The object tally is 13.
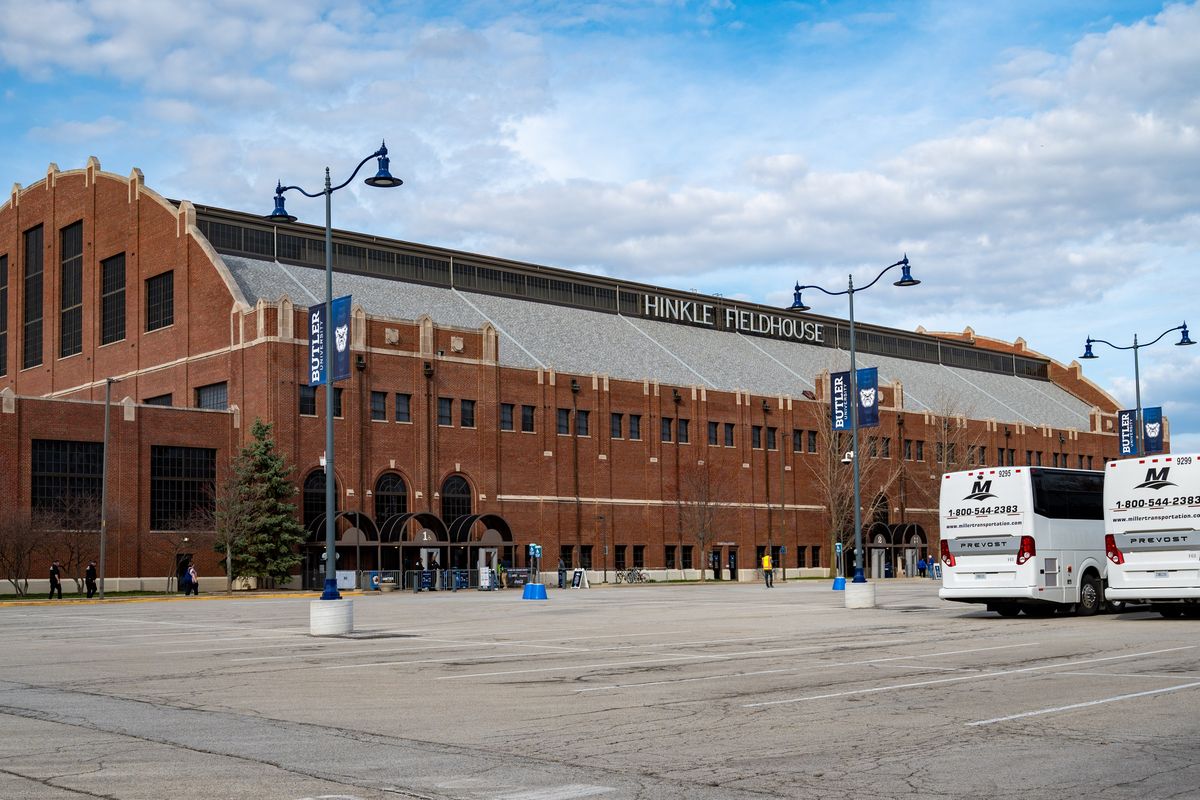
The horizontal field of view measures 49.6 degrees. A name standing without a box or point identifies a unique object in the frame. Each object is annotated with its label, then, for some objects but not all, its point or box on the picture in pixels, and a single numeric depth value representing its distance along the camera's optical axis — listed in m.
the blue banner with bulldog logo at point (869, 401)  39.22
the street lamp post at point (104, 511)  51.56
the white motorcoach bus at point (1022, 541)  28.00
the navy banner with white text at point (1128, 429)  58.47
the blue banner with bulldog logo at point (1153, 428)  57.34
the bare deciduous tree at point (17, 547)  52.44
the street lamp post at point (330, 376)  25.72
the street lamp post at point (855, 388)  36.91
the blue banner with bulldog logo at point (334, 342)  27.70
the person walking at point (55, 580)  51.72
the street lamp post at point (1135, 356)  53.59
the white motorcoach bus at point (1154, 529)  26.19
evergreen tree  57.69
